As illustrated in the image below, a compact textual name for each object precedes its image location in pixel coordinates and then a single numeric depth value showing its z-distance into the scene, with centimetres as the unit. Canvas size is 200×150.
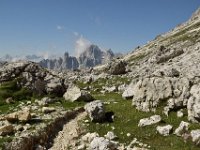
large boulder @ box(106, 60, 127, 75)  5489
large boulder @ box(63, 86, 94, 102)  3046
